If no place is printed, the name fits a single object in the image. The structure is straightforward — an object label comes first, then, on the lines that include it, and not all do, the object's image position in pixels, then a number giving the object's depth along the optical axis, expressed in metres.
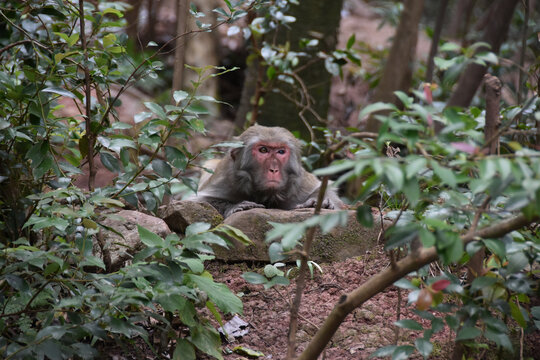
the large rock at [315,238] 9.16
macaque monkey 11.33
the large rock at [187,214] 9.47
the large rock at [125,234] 7.37
